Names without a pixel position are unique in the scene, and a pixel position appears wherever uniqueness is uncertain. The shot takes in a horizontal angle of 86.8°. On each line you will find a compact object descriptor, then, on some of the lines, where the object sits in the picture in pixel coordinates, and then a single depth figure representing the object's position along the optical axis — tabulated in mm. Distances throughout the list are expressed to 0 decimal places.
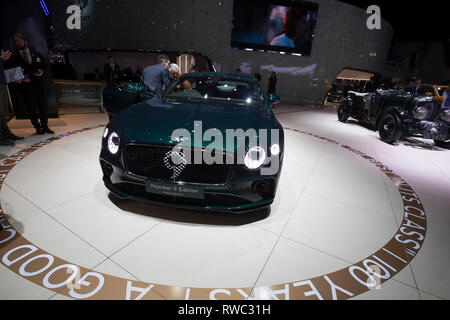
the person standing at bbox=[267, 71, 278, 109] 10086
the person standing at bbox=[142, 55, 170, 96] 4816
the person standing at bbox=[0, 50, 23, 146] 3813
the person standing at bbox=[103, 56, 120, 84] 8125
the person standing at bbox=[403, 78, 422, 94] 5938
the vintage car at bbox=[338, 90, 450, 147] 5238
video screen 11164
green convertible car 1843
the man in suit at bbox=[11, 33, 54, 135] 4098
